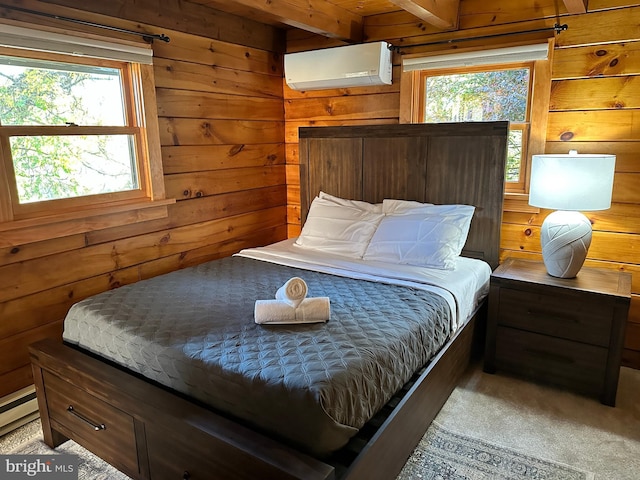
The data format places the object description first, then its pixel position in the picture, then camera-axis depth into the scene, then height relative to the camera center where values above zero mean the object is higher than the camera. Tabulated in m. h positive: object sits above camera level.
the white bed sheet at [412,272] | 2.36 -0.72
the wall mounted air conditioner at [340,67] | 3.09 +0.56
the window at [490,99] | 2.88 +0.29
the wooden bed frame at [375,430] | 1.40 -0.89
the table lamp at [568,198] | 2.30 -0.29
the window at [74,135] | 2.20 +0.08
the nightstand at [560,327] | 2.29 -0.98
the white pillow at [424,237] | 2.68 -0.56
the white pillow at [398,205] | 3.08 -0.41
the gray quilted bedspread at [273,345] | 1.41 -0.74
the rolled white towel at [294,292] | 1.89 -0.61
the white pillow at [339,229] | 3.00 -0.57
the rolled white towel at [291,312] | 1.86 -0.68
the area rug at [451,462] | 1.84 -1.34
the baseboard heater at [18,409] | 2.21 -1.27
